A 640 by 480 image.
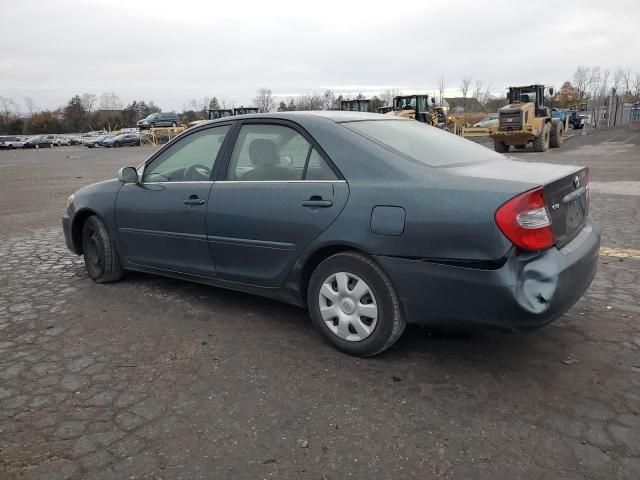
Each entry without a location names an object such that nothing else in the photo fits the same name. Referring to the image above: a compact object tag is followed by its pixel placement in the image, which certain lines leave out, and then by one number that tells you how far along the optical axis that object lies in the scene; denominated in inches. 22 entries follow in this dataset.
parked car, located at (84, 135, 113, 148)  2004.1
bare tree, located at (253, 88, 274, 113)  3087.1
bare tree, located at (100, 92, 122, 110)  4050.9
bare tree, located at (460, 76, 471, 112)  2992.9
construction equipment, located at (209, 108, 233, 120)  1455.5
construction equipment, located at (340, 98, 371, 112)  1159.6
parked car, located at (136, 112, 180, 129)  2053.4
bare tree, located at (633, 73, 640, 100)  2667.8
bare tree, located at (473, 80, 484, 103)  3262.8
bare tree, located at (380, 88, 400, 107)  3104.8
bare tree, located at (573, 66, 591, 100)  2719.0
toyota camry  112.5
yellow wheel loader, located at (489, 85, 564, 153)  842.2
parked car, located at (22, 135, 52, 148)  2297.6
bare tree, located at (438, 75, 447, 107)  3090.6
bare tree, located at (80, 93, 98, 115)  3831.0
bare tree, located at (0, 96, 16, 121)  3398.9
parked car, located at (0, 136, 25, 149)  2246.6
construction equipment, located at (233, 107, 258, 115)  1253.1
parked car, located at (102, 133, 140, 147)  1952.5
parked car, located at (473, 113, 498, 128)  1413.0
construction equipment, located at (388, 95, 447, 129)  1051.3
